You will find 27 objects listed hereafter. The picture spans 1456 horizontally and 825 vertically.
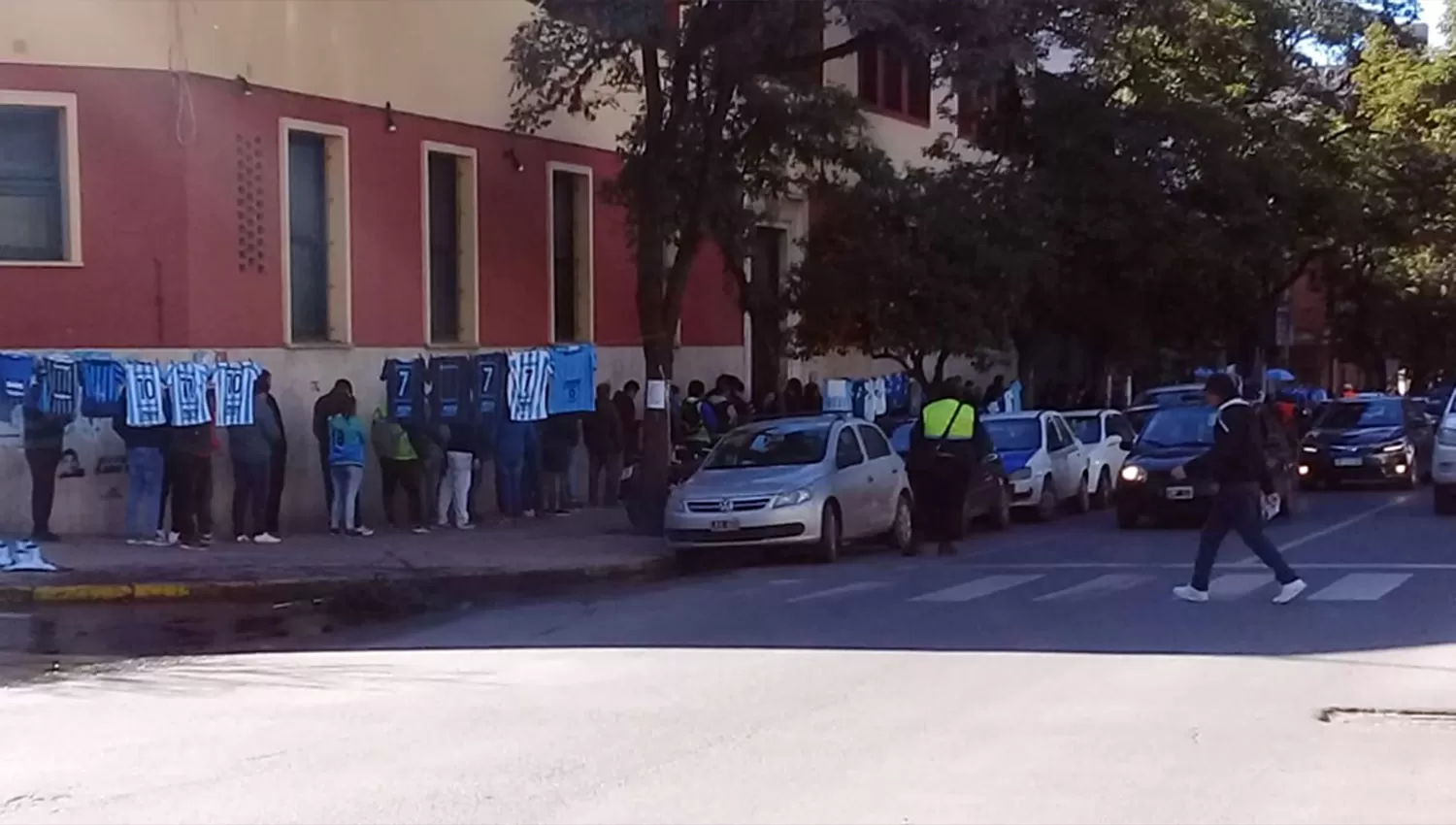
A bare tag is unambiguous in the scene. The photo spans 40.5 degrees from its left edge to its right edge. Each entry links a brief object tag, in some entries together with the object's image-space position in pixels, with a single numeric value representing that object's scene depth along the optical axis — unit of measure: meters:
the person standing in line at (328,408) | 21.88
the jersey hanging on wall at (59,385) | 20.03
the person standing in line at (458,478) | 23.88
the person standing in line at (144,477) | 20.28
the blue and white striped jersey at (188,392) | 20.36
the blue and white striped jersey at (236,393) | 20.91
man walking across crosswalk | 15.50
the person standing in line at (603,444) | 26.75
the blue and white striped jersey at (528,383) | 24.69
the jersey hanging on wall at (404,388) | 23.64
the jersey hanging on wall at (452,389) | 23.98
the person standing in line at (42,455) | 19.92
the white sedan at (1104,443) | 29.25
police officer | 20.80
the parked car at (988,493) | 24.12
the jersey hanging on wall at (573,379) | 25.56
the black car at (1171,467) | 23.72
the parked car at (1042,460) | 26.30
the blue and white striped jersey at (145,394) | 20.17
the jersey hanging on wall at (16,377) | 19.86
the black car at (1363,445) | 31.08
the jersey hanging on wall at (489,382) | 24.33
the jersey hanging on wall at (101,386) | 20.16
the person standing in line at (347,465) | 21.86
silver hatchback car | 19.89
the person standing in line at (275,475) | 21.41
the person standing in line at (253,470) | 20.98
